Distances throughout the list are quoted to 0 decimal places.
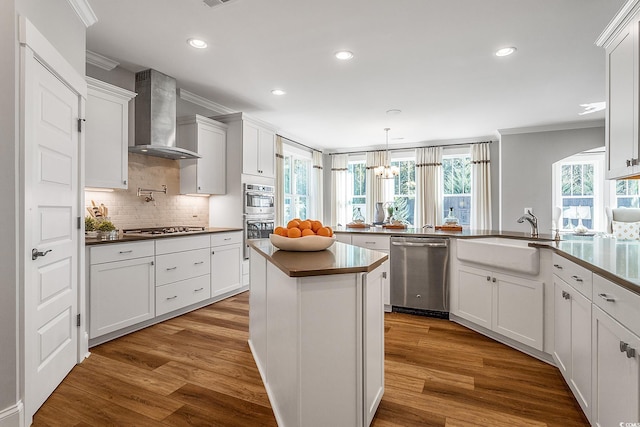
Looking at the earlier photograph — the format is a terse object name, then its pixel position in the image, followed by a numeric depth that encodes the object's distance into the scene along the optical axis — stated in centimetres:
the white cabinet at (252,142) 477
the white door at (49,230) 186
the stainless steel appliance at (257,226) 477
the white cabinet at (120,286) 284
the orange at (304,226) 214
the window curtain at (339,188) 835
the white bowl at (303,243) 201
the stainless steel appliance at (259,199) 480
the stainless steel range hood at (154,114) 367
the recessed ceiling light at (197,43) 305
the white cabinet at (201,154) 436
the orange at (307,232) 208
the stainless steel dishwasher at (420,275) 362
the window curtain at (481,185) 693
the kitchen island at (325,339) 147
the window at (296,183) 710
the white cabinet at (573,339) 179
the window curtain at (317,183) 797
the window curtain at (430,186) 737
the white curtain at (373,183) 791
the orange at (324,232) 212
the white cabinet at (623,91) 203
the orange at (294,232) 205
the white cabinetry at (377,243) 392
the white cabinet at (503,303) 263
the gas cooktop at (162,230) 375
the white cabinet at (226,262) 422
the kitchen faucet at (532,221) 304
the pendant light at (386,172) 599
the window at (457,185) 730
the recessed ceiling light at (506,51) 320
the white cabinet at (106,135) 307
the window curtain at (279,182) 643
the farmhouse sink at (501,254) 264
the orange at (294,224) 216
